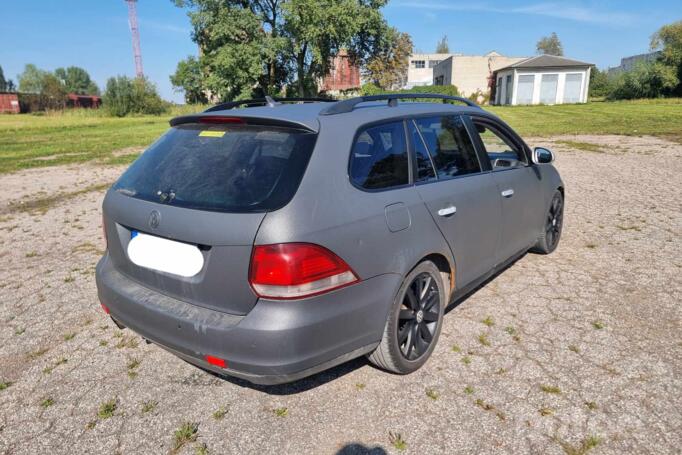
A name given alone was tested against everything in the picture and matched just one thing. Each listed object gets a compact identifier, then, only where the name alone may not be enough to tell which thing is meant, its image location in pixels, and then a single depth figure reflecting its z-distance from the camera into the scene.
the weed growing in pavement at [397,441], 2.39
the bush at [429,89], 46.38
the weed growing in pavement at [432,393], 2.77
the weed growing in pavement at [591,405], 2.63
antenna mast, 78.62
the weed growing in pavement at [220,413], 2.64
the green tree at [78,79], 145.32
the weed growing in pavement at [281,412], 2.66
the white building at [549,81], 47.19
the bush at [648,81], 43.47
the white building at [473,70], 58.81
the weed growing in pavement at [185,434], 2.44
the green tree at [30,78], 98.15
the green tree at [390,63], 44.09
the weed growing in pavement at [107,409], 2.68
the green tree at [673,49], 43.47
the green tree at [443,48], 121.94
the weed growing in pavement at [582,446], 2.32
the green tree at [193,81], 43.56
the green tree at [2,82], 137.21
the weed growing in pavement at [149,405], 2.71
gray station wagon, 2.23
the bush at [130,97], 45.91
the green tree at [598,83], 54.03
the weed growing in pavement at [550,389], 2.79
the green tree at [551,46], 108.50
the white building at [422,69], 88.71
